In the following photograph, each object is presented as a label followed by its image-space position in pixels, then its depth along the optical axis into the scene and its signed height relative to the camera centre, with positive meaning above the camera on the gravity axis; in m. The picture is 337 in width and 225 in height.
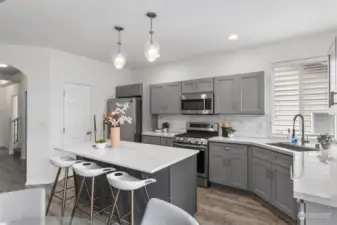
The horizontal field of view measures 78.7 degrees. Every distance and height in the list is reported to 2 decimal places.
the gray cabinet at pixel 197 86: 4.19 +0.58
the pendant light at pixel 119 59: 2.87 +0.75
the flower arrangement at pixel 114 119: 3.01 -0.09
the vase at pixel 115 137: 3.04 -0.36
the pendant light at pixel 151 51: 2.46 +0.75
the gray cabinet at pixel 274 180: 2.62 -0.94
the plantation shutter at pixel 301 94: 3.32 +0.34
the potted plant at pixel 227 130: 3.99 -0.33
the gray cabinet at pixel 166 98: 4.67 +0.35
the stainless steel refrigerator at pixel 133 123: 4.84 -0.24
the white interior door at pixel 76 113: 4.38 -0.01
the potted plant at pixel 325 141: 2.41 -0.32
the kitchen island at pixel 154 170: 2.20 -0.71
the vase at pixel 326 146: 2.42 -0.38
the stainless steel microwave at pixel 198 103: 4.18 +0.21
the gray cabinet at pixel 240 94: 3.62 +0.36
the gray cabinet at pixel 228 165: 3.49 -0.91
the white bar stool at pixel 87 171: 2.31 -0.67
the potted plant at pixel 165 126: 5.08 -0.32
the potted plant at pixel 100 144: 2.93 -0.45
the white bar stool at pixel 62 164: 2.68 -0.67
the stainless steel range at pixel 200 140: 3.87 -0.54
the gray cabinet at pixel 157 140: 4.38 -0.61
